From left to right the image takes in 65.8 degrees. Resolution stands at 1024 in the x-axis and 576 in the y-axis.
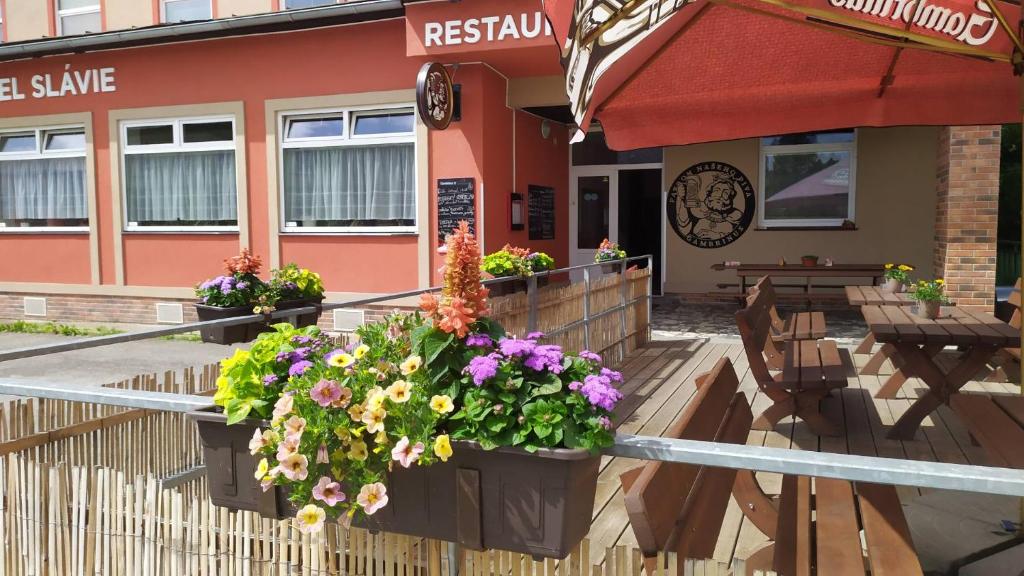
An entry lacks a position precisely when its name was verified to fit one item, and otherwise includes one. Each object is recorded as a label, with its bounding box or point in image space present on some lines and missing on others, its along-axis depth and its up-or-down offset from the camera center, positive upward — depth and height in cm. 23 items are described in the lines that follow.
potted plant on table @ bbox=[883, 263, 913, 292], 727 -57
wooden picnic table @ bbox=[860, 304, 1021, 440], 467 -80
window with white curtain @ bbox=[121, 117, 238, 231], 1078 +66
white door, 1266 +16
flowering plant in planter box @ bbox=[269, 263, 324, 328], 456 -40
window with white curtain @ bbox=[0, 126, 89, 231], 1166 +64
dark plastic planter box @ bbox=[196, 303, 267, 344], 412 -58
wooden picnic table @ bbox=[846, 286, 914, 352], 650 -68
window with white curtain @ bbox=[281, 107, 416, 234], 991 +64
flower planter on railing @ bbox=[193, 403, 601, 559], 150 -55
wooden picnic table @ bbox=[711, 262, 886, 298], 1061 -72
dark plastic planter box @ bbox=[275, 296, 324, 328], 454 -56
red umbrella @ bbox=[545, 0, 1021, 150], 378 +69
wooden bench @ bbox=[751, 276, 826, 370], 590 -88
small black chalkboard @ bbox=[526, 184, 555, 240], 1079 +11
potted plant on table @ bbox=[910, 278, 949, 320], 541 -55
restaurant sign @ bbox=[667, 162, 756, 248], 1217 +22
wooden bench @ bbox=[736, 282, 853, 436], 468 -96
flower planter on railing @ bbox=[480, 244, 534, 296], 597 -36
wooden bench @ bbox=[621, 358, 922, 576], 184 -84
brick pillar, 807 +3
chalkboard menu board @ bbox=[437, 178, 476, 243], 930 +20
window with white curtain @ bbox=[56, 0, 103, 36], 1204 +314
